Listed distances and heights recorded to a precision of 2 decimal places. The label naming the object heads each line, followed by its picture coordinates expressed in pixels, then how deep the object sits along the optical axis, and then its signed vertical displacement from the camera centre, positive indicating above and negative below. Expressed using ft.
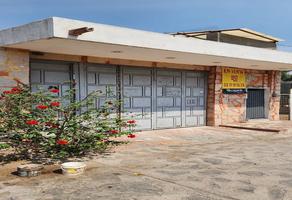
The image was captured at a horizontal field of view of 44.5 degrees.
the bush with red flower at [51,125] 22.81 -2.07
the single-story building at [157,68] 28.48 +2.97
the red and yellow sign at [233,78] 48.14 +2.14
